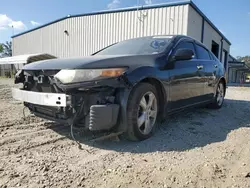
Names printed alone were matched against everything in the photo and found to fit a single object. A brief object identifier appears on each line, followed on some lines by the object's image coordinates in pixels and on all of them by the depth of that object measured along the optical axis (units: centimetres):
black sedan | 275
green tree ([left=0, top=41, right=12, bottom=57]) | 6347
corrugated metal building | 1276
